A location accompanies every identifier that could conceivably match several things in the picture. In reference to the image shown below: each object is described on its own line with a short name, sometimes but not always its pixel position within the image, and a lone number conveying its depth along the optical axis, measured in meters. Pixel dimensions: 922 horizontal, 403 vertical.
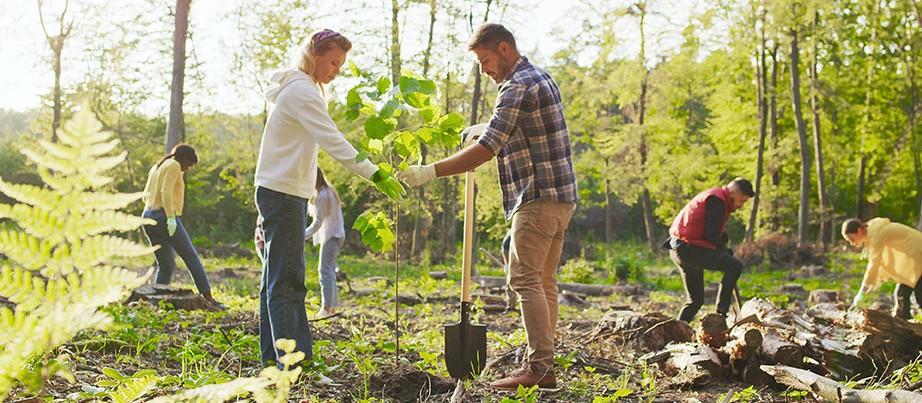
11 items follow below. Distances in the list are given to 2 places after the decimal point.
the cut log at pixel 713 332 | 5.02
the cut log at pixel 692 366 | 4.34
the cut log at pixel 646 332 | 5.62
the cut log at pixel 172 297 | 6.88
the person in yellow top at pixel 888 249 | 8.24
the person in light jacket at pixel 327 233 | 7.46
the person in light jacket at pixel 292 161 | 3.84
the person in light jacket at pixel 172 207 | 7.57
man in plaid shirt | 3.95
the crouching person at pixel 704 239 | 6.75
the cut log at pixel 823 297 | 10.80
